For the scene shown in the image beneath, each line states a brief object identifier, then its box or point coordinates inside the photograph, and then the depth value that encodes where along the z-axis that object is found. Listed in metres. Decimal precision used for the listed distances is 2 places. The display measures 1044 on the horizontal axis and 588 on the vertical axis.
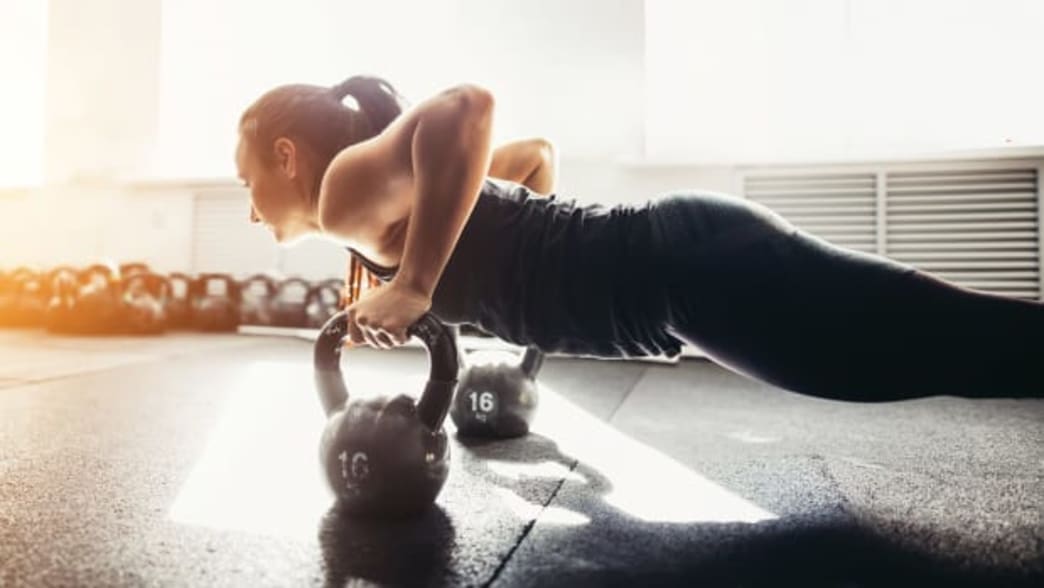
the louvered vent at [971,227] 2.66
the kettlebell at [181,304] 3.61
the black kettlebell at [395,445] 0.88
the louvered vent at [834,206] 2.79
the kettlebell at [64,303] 3.38
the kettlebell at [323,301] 3.29
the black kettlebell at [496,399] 1.39
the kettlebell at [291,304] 3.39
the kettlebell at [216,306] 3.57
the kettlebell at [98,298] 3.32
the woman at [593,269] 0.79
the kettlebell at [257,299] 3.46
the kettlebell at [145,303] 3.37
